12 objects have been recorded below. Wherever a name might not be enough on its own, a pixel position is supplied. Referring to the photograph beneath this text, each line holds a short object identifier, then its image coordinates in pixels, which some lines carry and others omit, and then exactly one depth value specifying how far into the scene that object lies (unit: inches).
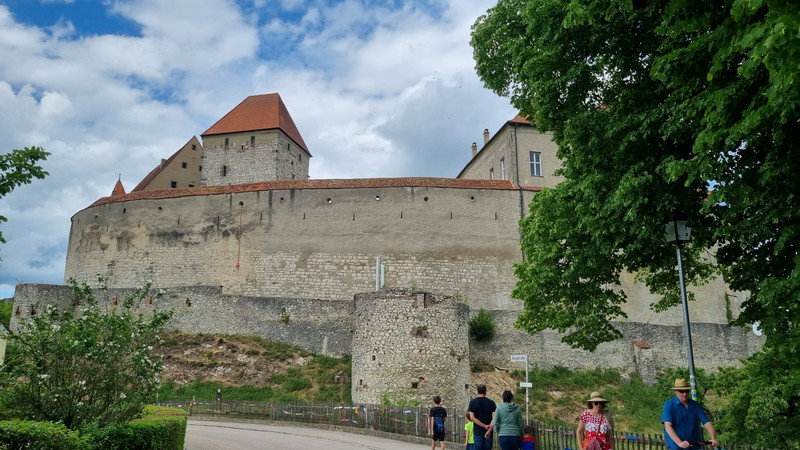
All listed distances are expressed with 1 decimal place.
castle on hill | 1250.0
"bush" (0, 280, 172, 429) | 380.5
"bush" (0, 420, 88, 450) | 259.9
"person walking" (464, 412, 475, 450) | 428.1
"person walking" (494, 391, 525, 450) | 394.6
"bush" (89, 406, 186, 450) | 331.0
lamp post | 409.1
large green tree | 335.5
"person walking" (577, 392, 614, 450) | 331.3
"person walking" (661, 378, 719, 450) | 307.9
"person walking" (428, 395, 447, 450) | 514.6
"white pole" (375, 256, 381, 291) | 1378.0
